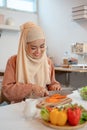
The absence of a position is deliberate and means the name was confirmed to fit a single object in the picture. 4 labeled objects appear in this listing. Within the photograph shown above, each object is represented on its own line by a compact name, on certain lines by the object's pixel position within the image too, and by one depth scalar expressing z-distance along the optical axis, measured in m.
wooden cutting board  1.22
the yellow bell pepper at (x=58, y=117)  0.93
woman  1.66
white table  0.94
